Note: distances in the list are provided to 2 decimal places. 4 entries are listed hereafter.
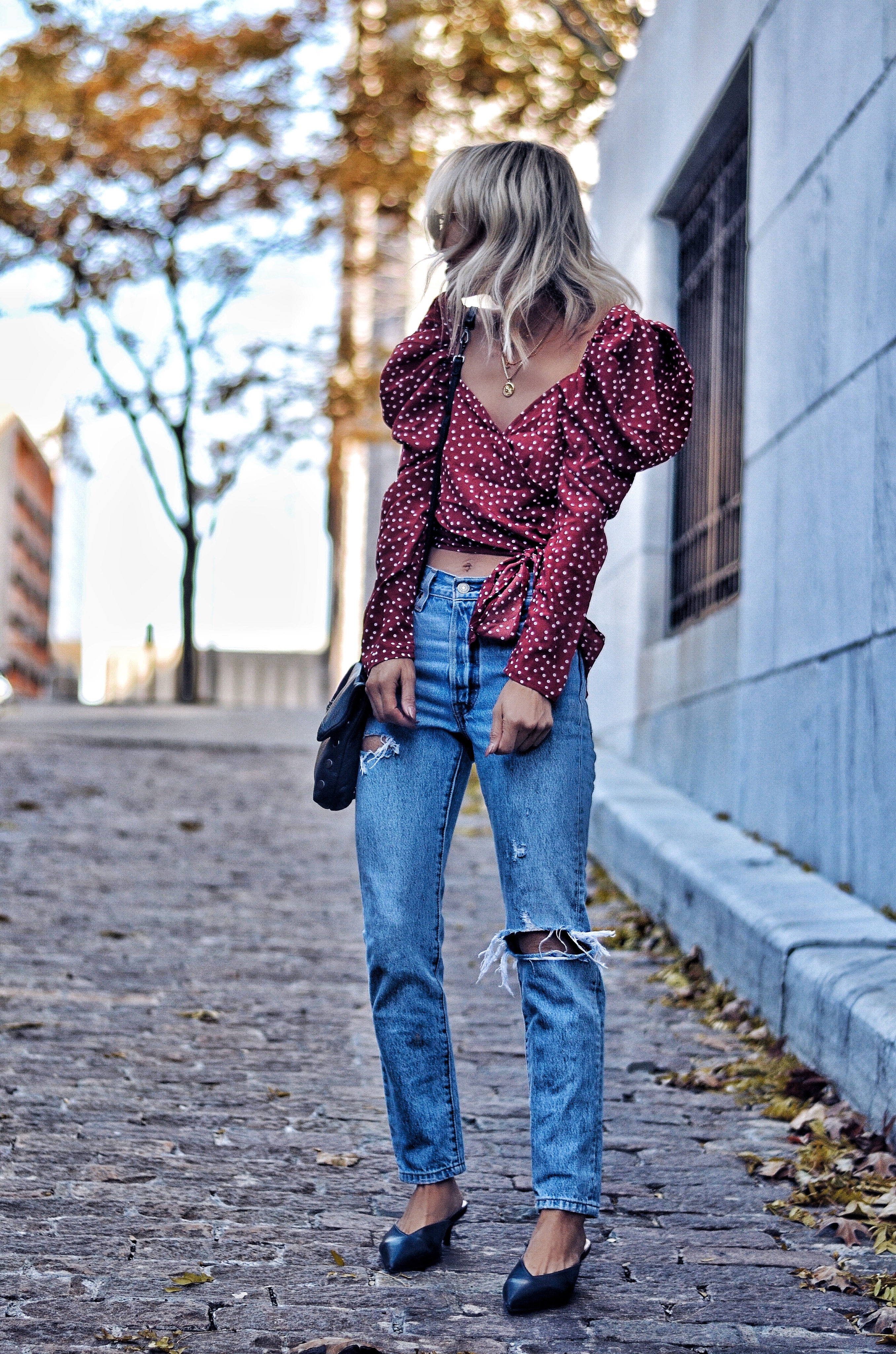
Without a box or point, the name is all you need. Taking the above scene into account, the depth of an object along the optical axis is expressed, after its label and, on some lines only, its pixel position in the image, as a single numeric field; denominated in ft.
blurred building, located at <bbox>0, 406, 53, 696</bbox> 353.72
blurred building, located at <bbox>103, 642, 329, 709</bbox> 122.62
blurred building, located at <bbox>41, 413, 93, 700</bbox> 77.25
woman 9.55
